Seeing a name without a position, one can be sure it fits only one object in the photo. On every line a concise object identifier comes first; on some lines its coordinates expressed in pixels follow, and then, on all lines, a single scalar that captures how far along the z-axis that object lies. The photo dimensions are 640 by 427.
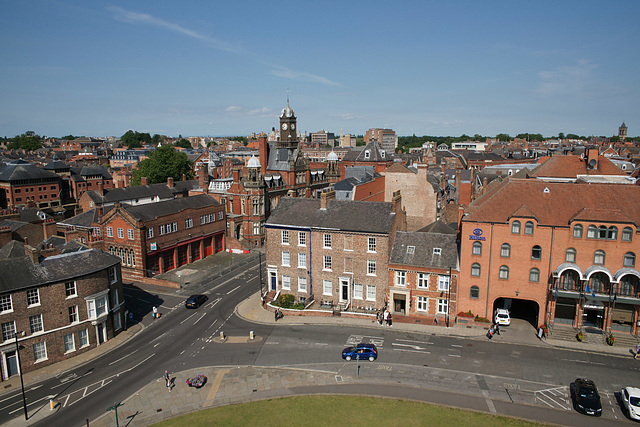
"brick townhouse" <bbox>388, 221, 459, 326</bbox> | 45.66
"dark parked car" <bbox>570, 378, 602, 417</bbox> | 30.64
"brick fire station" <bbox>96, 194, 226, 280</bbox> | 62.19
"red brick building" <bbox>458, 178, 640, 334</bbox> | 40.97
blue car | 38.59
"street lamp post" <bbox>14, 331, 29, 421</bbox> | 30.95
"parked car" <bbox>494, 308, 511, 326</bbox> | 44.59
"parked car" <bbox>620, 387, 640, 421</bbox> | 29.92
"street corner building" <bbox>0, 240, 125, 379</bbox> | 37.03
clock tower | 94.62
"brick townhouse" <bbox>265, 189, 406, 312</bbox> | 48.31
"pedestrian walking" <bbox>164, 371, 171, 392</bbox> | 34.69
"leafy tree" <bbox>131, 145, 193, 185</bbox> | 109.81
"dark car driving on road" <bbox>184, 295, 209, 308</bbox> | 51.94
